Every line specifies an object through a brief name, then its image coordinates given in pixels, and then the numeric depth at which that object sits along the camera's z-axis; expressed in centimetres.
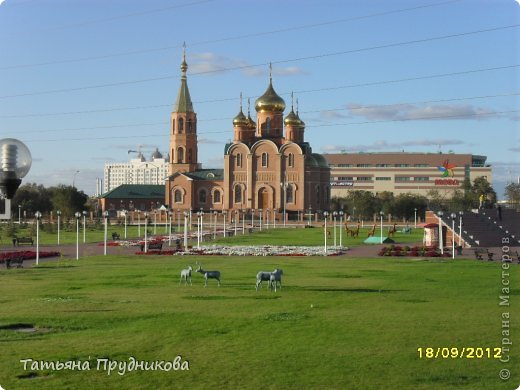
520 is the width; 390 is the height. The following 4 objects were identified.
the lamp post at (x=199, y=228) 4942
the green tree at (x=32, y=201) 9677
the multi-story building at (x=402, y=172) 15800
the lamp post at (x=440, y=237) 4023
